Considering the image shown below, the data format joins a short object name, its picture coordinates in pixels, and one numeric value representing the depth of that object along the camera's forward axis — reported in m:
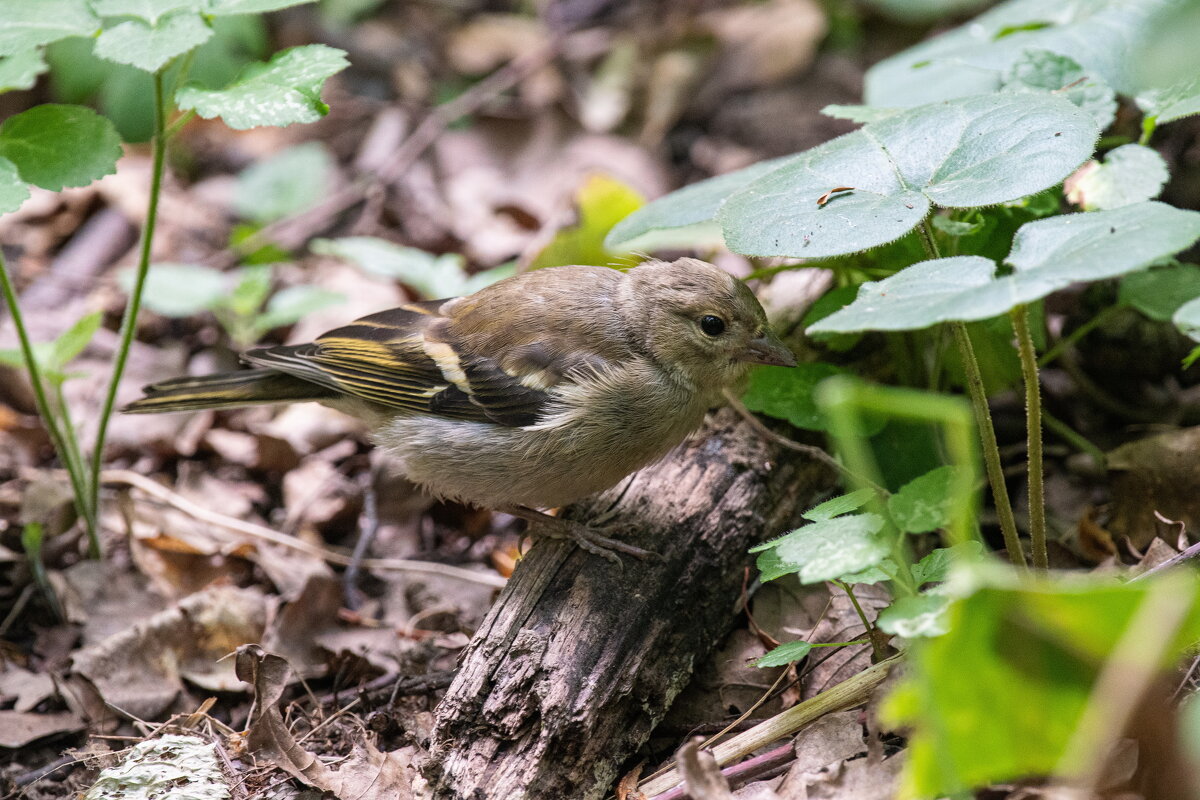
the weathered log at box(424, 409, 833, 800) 5.86
